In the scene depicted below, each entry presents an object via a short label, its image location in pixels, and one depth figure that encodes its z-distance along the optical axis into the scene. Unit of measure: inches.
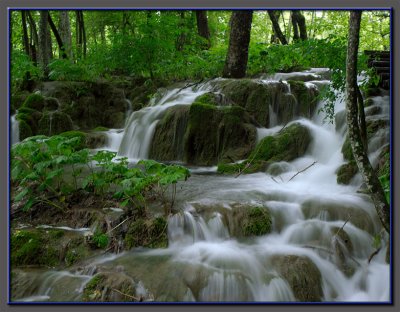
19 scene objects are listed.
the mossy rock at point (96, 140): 267.2
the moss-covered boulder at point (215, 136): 224.7
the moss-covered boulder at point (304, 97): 246.3
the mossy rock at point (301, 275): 108.2
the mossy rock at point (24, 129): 216.1
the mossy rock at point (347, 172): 169.8
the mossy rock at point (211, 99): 250.5
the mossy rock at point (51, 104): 306.3
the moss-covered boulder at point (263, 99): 250.2
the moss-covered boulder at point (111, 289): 103.6
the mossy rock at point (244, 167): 198.2
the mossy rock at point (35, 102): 282.4
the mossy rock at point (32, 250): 121.9
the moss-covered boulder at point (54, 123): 266.5
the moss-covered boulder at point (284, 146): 206.1
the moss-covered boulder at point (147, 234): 130.1
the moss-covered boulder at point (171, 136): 231.5
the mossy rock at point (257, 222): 135.6
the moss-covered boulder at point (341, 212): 133.0
